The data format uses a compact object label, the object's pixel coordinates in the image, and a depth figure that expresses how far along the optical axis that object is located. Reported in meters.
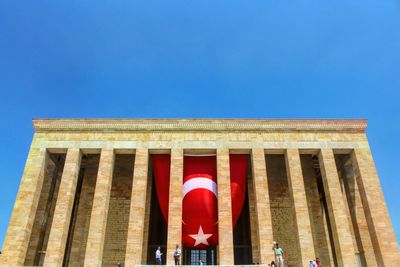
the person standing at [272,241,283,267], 12.55
